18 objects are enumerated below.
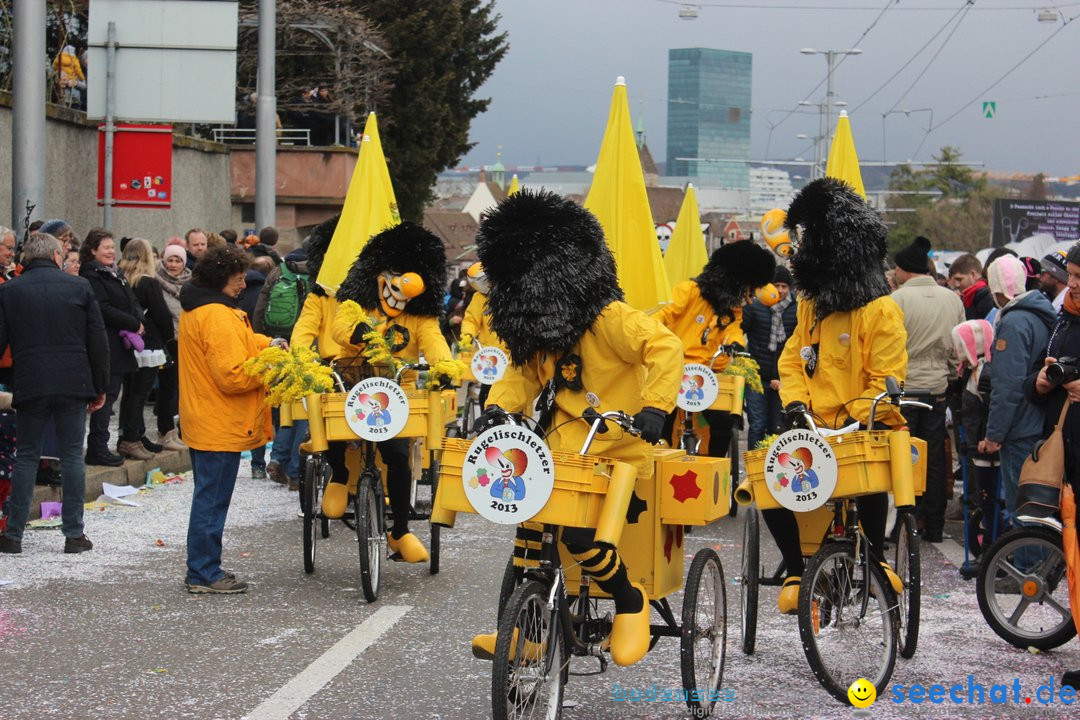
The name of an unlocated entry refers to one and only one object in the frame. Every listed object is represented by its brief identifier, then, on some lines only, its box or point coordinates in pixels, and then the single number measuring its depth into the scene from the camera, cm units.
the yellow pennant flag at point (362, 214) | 1027
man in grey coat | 1056
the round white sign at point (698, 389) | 1124
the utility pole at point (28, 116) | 1323
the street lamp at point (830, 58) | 4775
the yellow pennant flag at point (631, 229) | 858
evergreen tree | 3869
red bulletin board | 1697
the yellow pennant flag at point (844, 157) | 1176
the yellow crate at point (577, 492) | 552
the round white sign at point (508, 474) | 544
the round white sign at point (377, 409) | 870
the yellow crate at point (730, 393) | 1161
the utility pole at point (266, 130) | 2088
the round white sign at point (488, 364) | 1452
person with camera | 669
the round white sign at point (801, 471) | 654
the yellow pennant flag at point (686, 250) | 1620
